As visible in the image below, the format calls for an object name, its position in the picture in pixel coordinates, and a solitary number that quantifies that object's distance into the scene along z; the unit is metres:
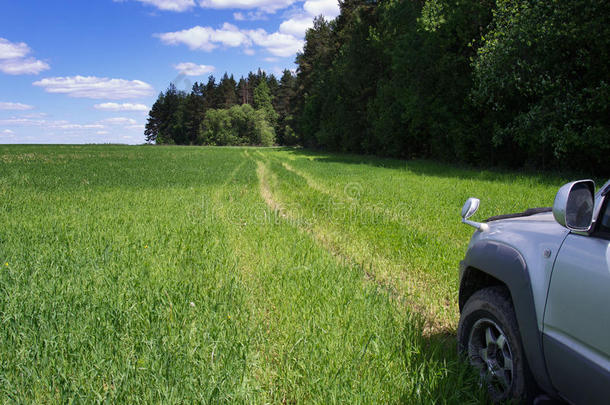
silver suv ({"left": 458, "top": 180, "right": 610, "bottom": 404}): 1.78
